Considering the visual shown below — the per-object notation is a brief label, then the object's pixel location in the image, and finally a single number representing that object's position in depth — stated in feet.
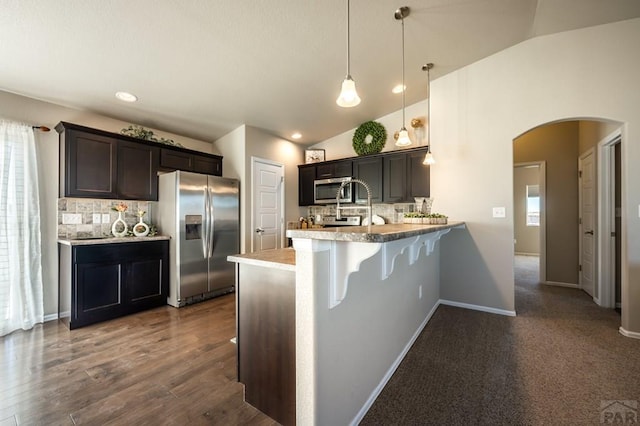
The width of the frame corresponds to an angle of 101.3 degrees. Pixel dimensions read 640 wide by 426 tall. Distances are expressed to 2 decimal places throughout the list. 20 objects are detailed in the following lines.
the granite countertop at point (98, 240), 9.12
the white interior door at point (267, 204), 14.01
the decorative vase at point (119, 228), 10.92
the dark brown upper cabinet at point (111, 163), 9.52
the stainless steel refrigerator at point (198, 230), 11.19
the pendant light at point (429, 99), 9.94
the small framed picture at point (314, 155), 16.51
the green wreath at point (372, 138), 14.17
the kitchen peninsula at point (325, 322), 3.91
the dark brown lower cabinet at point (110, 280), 9.13
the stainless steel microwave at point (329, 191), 14.57
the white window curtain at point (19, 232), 8.70
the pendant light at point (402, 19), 7.30
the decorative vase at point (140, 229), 11.22
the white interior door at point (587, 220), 11.76
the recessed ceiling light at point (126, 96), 9.56
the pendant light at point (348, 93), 5.44
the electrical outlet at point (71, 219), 10.11
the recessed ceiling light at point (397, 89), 11.42
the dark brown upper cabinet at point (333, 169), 14.80
